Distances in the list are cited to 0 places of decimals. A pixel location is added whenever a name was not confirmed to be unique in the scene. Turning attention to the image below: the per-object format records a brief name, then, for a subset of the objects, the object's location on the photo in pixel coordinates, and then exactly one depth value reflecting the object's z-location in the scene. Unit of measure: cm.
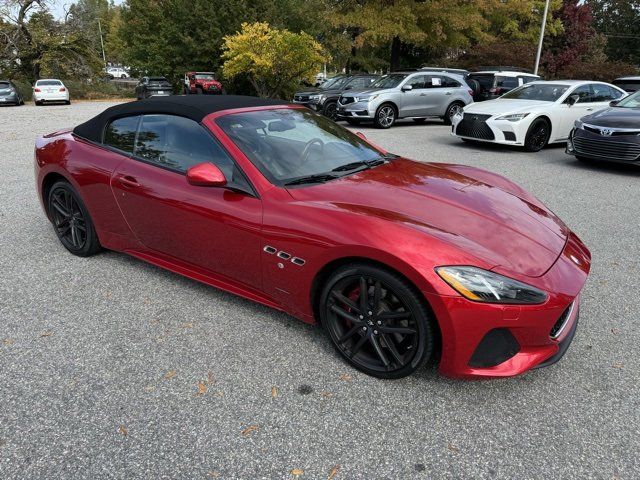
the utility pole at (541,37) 2309
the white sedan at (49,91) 2555
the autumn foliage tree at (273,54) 2317
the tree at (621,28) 5653
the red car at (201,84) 2742
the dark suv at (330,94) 1636
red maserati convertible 230
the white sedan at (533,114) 988
